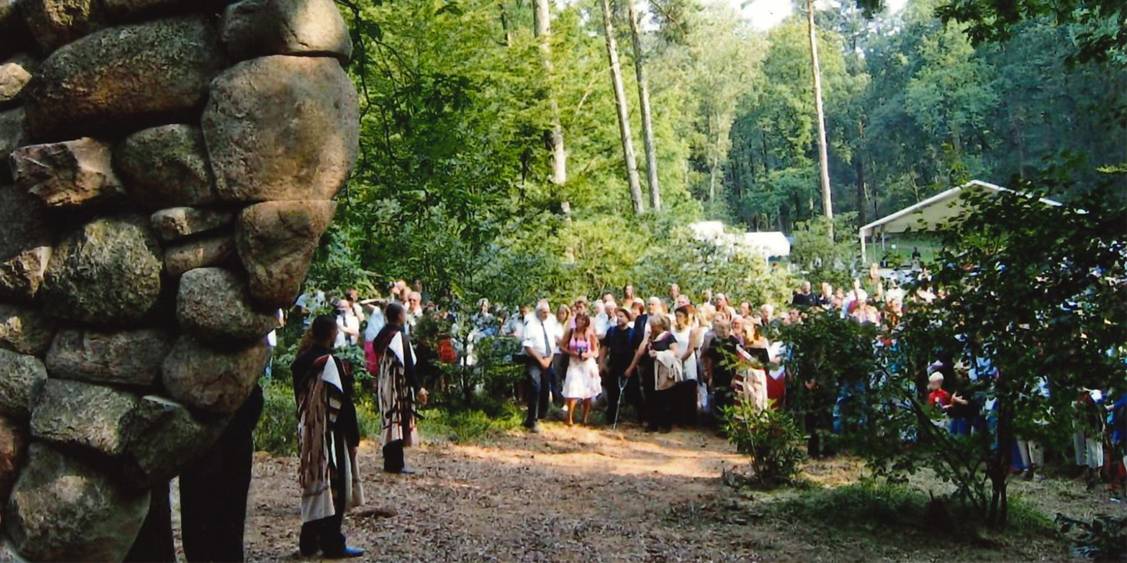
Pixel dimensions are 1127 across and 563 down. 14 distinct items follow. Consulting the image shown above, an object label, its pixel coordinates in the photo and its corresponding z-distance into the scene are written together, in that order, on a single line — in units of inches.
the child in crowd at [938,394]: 367.1
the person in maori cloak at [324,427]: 259.3
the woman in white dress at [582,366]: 543.2
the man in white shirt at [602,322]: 590.9
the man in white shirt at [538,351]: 539.5
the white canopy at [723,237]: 802.8
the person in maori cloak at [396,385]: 378.6
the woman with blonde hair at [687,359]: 539.5
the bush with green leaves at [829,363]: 320.2
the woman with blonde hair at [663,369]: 534.6
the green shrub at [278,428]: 432.8
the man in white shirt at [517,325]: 548.5
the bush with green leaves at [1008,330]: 251.6
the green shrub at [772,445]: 384.5
